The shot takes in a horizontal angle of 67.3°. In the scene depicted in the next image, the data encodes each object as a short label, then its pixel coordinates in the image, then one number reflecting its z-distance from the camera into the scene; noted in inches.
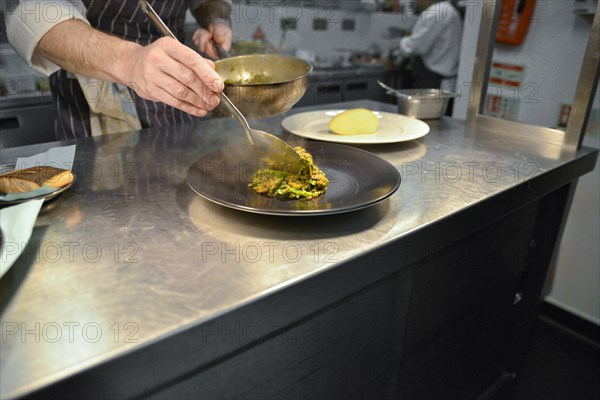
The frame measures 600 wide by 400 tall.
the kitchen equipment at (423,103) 62.6
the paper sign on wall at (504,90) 82.0
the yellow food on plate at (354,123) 51.9
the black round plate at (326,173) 31.3
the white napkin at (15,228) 23.5
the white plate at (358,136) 49.9
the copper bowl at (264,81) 40.9
